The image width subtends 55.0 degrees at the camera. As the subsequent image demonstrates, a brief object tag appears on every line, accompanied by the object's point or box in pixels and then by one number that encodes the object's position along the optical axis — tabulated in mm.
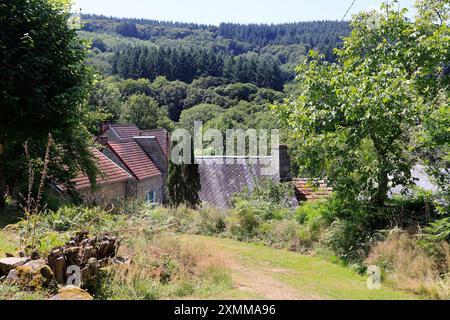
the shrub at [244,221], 13711
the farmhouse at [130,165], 21691
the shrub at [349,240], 10227
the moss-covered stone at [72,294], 5340
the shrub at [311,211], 12334
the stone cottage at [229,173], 19452
